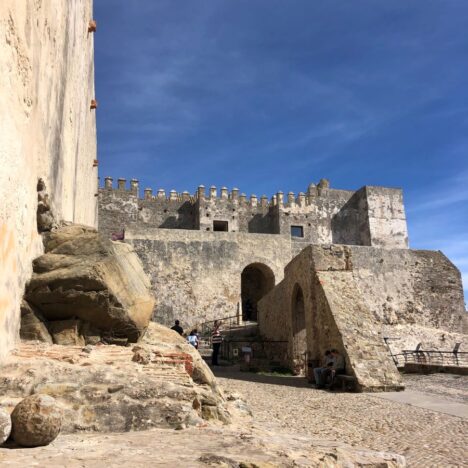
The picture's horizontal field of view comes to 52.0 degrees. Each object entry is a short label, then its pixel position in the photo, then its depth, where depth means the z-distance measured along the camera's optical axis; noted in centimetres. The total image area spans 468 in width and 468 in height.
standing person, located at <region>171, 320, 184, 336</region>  1110
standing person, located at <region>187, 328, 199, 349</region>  1280
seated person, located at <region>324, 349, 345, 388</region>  848
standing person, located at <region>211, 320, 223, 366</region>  1314
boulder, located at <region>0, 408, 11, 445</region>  227
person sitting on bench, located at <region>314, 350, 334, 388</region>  865
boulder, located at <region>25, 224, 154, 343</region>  378
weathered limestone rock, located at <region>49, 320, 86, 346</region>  381
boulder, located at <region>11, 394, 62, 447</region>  228
